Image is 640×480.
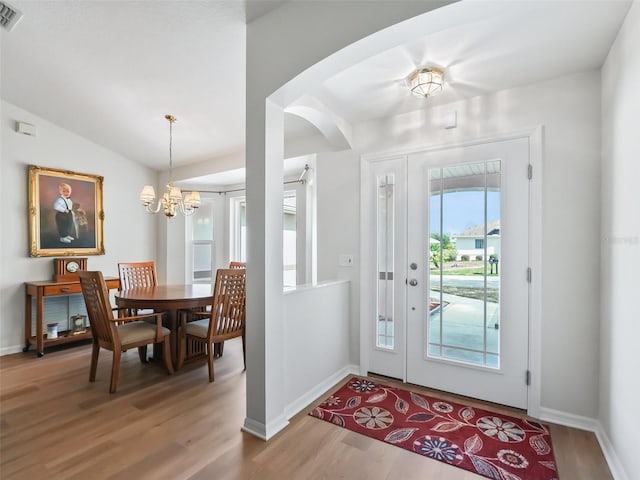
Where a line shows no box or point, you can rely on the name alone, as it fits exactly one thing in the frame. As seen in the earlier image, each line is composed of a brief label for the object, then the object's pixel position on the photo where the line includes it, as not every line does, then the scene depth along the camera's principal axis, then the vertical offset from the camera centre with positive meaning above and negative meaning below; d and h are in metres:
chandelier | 3.34 +0.41
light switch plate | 3.17 -0.23
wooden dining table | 2.95 -0.60
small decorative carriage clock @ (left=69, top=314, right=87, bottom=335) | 4.06 -1.13
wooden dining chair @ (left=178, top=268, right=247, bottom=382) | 2.98 -0.81
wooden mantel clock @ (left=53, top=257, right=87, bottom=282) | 3.96 -0.40
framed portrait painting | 3.92 +0.31
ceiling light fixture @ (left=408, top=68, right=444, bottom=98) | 2.20 +1.09
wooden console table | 3.65 -0.84
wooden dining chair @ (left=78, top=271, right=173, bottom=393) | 2.71 -0.87
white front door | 2.43 -0.28
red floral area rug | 1.83 -1.30
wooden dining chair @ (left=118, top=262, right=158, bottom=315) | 3.93 -0.50
